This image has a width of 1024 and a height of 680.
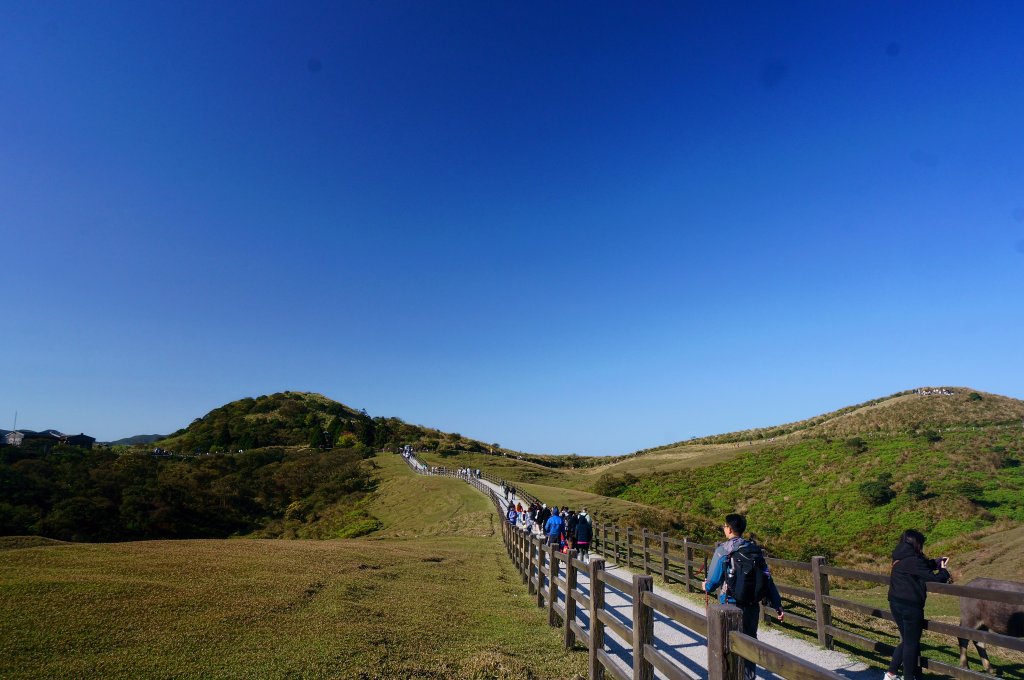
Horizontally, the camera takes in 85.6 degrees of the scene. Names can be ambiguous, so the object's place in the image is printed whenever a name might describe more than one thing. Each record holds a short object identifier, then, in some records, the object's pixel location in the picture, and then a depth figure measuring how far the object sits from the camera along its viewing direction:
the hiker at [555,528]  18.55
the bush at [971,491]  33.75
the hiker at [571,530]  19.08
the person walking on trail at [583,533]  18.44
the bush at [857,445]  49.76
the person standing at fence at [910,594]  6.41
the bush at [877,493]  36.62
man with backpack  6.54
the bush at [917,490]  35.53
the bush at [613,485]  55.59
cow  7.88
